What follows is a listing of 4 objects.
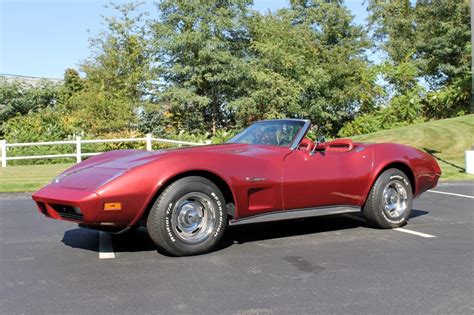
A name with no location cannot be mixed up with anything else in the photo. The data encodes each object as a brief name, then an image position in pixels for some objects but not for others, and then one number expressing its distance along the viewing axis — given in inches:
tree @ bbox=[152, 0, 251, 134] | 1046.4
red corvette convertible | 185.5
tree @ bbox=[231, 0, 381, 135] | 1074.1
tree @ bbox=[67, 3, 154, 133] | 1102.4
